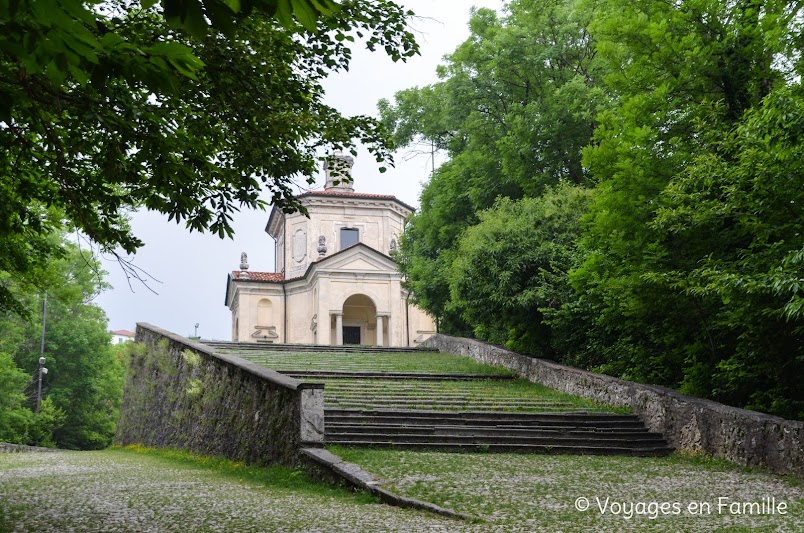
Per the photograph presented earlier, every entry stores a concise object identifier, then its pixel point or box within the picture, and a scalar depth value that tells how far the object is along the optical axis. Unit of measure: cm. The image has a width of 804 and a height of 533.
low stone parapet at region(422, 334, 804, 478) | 1063
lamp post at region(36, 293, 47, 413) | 4071
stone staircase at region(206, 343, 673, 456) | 1312
